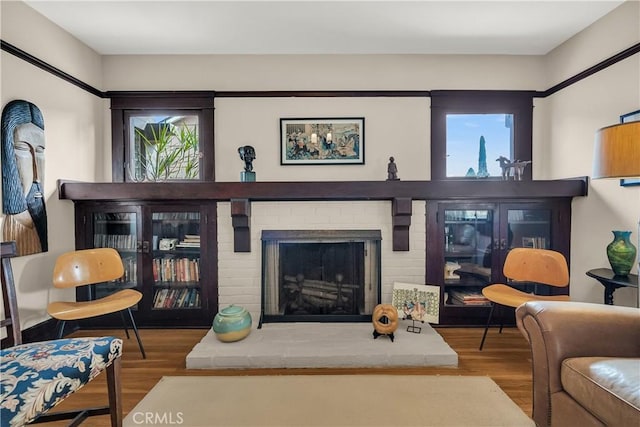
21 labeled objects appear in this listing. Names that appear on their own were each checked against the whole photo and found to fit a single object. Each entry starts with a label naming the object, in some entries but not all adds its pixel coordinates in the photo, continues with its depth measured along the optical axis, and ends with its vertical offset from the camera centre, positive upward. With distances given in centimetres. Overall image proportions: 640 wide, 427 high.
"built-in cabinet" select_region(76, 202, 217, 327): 289 -42
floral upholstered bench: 116 -65
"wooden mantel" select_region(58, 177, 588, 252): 272 +13
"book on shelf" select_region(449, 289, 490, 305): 293 -81
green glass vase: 221 -32
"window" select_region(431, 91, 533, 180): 319 +72
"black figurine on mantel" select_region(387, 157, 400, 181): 293 +31
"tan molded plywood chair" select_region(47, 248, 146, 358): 220 -54
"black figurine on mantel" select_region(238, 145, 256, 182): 294 +40
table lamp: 154 +26
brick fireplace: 293 -26
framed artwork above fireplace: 320 +62
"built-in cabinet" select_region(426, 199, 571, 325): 288 -31
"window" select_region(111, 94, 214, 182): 319 +66
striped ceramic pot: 244 -89
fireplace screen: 291 -63
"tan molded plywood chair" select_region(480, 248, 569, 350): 239 -51
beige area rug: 168 -108
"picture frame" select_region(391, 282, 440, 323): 272 -80
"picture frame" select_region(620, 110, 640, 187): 225 +60
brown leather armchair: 129 -63
